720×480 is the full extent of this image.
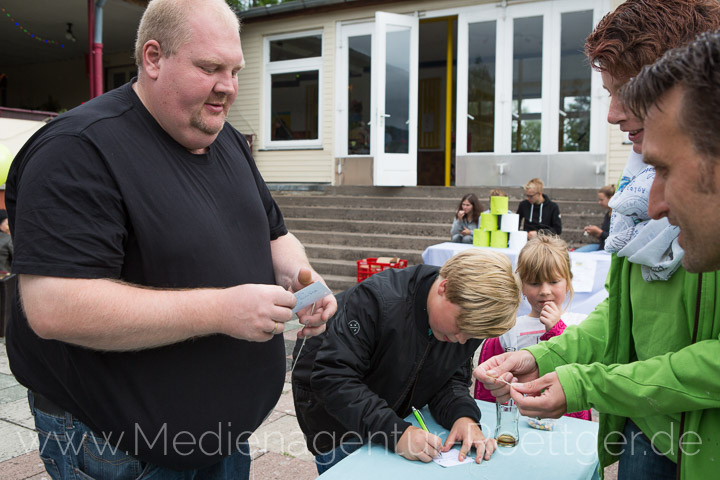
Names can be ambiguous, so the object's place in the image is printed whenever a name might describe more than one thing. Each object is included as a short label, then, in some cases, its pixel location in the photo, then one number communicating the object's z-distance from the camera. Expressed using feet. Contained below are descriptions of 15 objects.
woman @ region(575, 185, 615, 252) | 24.38
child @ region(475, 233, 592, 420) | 10.19
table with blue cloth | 5.88
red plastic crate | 24.81
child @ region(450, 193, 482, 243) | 26.48
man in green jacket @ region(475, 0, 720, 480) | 4.36
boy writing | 6.64
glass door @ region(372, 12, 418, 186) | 33.63
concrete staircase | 29.40
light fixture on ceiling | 42.93
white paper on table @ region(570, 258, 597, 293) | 17.61
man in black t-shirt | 4.30
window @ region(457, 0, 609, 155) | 32.14
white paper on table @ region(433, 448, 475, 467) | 6.18
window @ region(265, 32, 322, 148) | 39.63
